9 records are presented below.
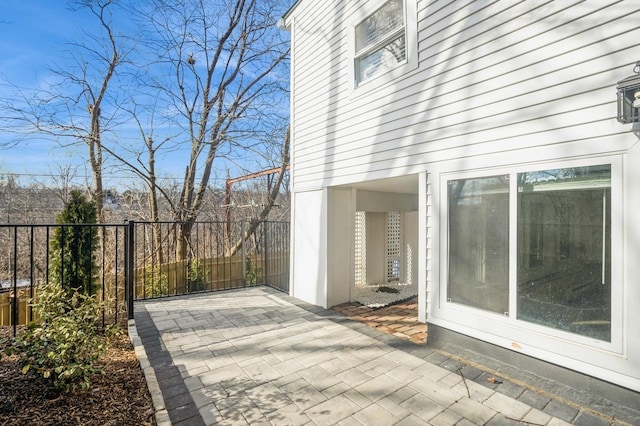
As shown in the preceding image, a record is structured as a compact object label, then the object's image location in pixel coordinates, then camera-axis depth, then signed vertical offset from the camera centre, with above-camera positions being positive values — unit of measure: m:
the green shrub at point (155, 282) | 6.92 -1.54
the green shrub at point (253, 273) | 7.46 -1.46
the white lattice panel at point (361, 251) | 6.45 -0.77
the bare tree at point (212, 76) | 9.30 +4.44
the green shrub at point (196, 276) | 7.52 -1.52
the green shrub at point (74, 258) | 4.57 -0.65
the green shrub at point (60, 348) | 2.27 -1.02
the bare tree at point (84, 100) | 7.84 +3.13
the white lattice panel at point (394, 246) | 6.75 -0.72
